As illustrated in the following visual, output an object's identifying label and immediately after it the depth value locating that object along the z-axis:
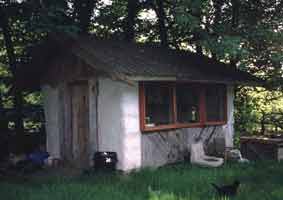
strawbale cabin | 11.52
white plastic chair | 11.87
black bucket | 11.27
